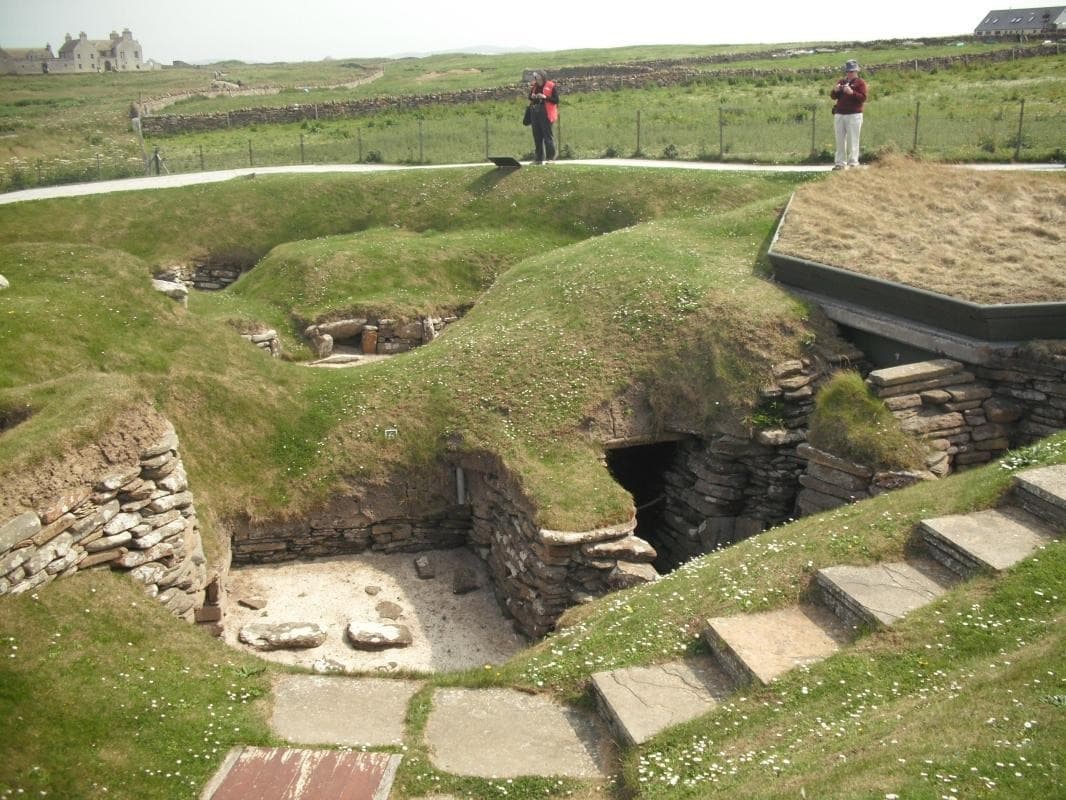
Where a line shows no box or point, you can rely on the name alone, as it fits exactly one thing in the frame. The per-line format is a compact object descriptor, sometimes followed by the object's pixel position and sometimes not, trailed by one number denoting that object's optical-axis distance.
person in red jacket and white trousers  23.31
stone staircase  9.30
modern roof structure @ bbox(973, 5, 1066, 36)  80.61
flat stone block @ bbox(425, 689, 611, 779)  8.90
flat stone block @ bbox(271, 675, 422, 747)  9.38
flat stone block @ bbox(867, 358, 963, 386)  14.64
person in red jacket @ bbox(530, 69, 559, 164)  29.64
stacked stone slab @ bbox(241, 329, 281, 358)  21.80
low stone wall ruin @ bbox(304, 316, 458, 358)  23.48
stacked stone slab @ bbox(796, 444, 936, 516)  13.80
